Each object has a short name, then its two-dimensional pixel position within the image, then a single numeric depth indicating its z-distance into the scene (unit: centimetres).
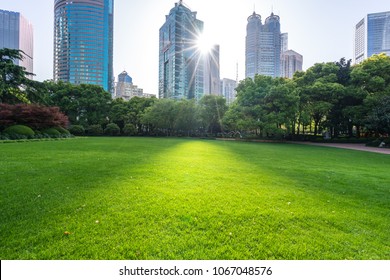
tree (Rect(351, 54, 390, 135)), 2011
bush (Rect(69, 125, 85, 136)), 3027
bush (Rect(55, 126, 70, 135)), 2056
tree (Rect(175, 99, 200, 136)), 3096
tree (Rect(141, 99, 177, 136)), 3173
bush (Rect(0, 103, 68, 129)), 1627
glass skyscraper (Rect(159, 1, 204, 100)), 8891
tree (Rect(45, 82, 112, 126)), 3272
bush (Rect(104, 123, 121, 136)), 3309
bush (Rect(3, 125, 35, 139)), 1533
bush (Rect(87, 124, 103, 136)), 3206
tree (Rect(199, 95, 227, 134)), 3064
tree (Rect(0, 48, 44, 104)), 1647
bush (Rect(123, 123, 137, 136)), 3403
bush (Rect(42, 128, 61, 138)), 1862
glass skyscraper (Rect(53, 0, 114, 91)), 8575
